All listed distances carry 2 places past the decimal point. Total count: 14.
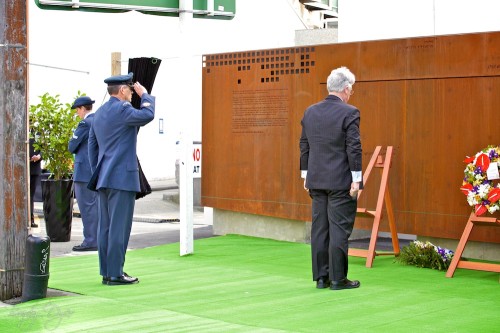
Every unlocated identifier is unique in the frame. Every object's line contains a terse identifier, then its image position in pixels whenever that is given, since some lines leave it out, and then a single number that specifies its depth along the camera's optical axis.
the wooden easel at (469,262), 10.28
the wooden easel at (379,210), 11.34
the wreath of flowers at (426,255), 10.92
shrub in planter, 14.42
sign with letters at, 15.93
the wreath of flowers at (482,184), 10.18
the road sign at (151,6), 11.82
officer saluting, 10.20
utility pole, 9.77
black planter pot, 14.41
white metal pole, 12.51
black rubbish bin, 9.61
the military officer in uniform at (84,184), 13.36
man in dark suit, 9.55
